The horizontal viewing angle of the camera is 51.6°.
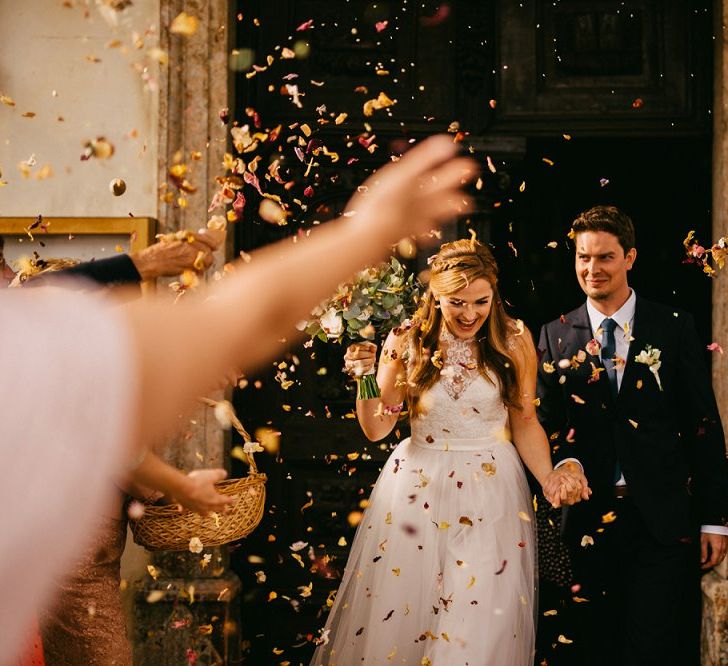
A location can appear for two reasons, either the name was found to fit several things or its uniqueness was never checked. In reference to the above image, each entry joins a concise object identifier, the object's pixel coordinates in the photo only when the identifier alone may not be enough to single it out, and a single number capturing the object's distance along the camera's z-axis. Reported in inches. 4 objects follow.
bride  121.1
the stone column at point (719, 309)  143.3
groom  129.4
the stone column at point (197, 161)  150.9
